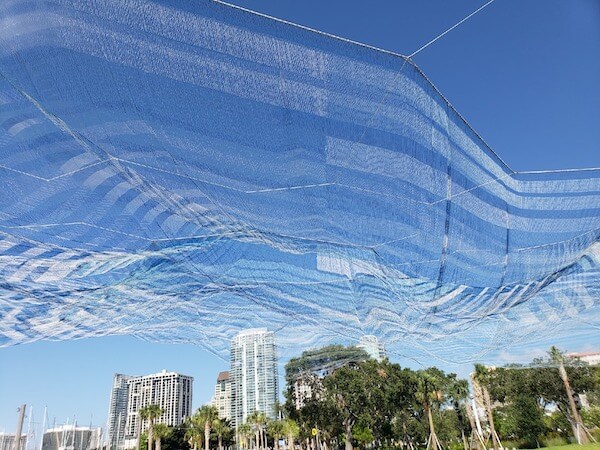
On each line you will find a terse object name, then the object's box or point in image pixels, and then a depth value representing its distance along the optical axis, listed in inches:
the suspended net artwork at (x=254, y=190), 156.9
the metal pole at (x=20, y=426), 861.2
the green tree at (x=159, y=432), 2147.1
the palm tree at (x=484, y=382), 1332.4
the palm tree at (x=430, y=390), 1515.7
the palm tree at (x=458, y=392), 1729.8
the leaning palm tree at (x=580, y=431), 1476.3
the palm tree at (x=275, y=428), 2679.6
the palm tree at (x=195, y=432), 2256.4
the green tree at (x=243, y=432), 2692.2
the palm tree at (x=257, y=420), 2588.6
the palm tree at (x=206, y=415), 2199.8
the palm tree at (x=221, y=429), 2407.0
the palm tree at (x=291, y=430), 2290.8
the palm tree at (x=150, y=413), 2000.2
